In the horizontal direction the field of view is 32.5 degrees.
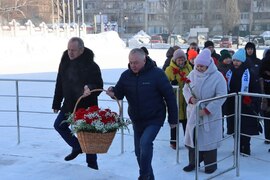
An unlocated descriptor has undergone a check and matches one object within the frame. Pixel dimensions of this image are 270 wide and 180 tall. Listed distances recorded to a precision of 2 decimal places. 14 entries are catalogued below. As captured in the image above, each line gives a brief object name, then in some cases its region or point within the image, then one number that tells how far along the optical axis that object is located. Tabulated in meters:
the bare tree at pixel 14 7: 49.00
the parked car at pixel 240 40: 51.16
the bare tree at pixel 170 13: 67.44
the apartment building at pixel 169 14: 65.31
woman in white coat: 5.54
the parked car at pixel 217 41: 49.27
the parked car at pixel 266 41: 48.58
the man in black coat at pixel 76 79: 5.59
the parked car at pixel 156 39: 53.62
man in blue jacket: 4.80
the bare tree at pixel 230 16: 64.06
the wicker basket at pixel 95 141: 4.87
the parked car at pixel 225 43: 44.62
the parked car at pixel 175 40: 54.53
